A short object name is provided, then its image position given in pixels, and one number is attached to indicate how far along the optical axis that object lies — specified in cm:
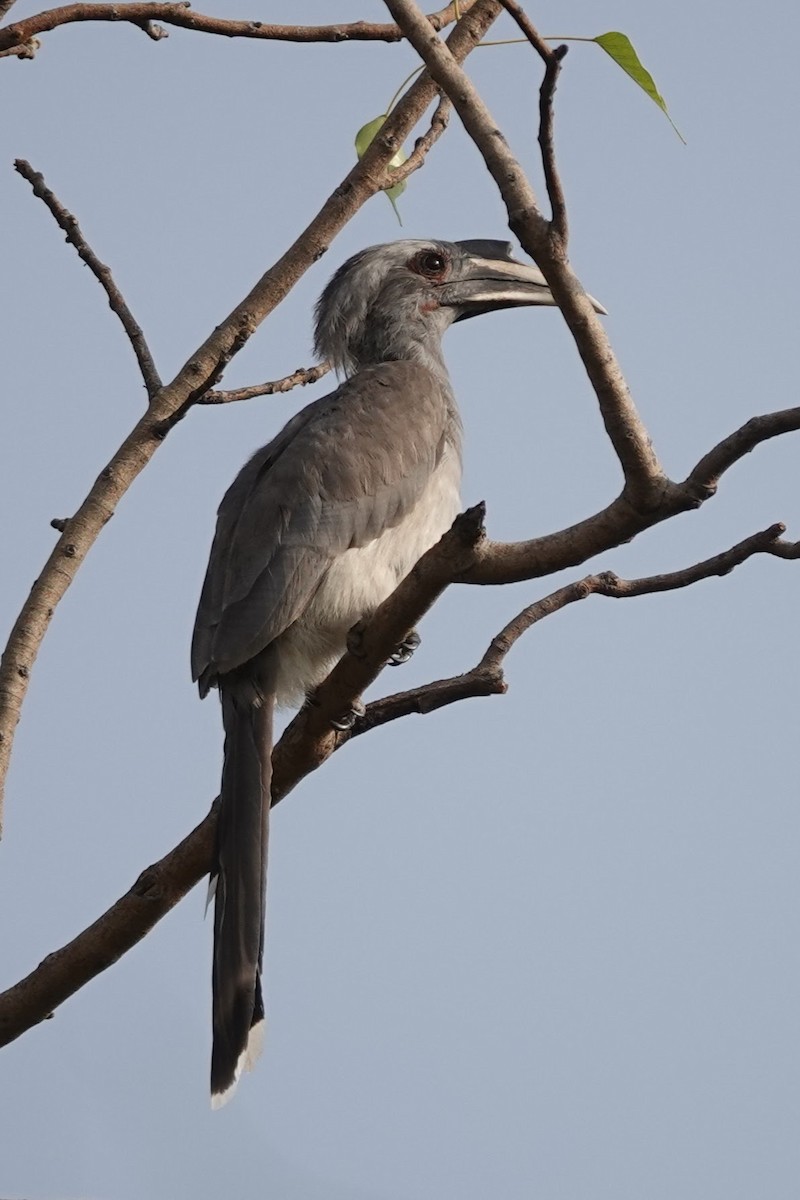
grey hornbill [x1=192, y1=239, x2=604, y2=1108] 817
